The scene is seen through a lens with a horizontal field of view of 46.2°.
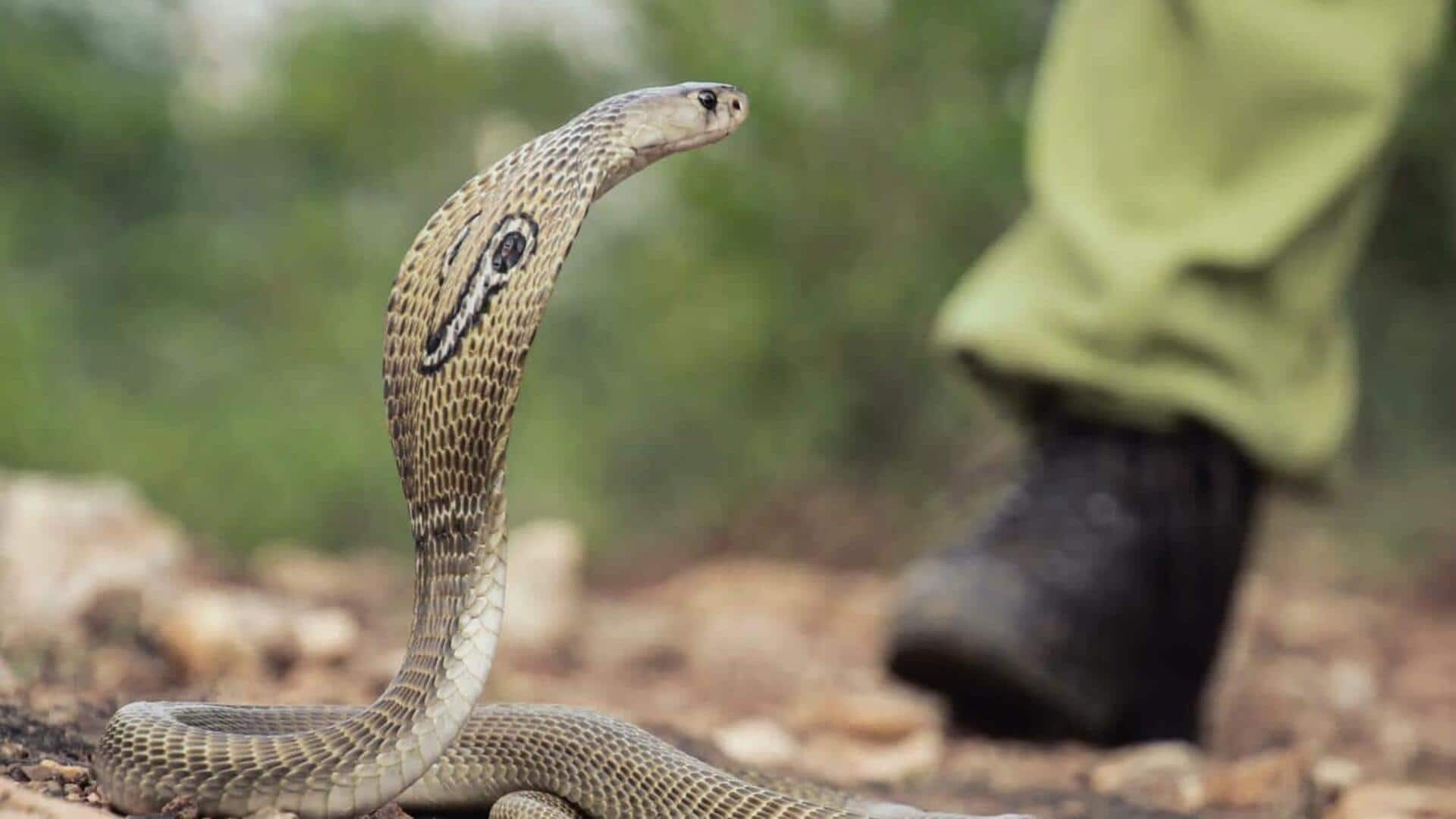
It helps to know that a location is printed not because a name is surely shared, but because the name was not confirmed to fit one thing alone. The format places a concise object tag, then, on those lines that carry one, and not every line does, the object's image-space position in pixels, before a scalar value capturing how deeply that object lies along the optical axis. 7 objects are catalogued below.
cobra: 1.84
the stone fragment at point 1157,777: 2.97
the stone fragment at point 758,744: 3.21
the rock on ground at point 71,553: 3.83
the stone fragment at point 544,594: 4.66
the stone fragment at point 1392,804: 2.56
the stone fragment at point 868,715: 3.65
